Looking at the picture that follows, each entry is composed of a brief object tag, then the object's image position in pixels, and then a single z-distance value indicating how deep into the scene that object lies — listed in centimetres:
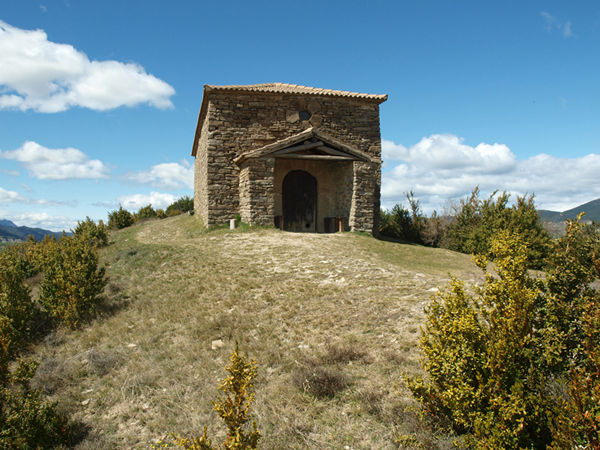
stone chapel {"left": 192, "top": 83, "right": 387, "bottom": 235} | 1332
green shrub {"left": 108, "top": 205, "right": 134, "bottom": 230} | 2484
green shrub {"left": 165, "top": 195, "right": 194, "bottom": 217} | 3019
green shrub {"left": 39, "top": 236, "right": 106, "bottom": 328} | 745
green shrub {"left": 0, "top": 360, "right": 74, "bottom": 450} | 379
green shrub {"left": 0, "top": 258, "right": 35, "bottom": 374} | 568
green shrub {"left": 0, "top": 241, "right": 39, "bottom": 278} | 996
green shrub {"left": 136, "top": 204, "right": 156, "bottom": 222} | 2788
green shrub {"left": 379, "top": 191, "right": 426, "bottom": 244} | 1923
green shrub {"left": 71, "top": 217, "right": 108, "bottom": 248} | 1507
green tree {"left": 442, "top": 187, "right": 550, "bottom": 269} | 1226
